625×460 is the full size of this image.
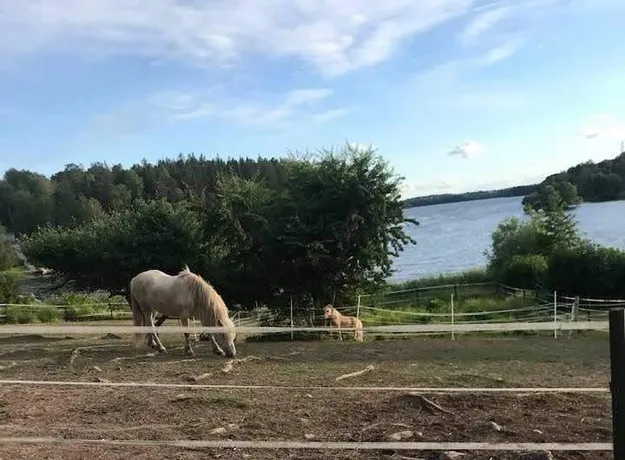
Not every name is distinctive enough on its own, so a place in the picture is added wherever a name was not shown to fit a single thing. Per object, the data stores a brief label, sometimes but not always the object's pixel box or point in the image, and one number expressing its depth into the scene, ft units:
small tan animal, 44.16
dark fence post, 8.82
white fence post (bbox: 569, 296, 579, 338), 49.70
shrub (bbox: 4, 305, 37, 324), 73.41
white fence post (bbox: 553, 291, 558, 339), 44.52
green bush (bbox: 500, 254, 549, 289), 100.89
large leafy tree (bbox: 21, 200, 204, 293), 64.85
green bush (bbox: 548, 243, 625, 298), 91.04
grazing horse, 30.91
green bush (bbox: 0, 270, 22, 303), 105.04
